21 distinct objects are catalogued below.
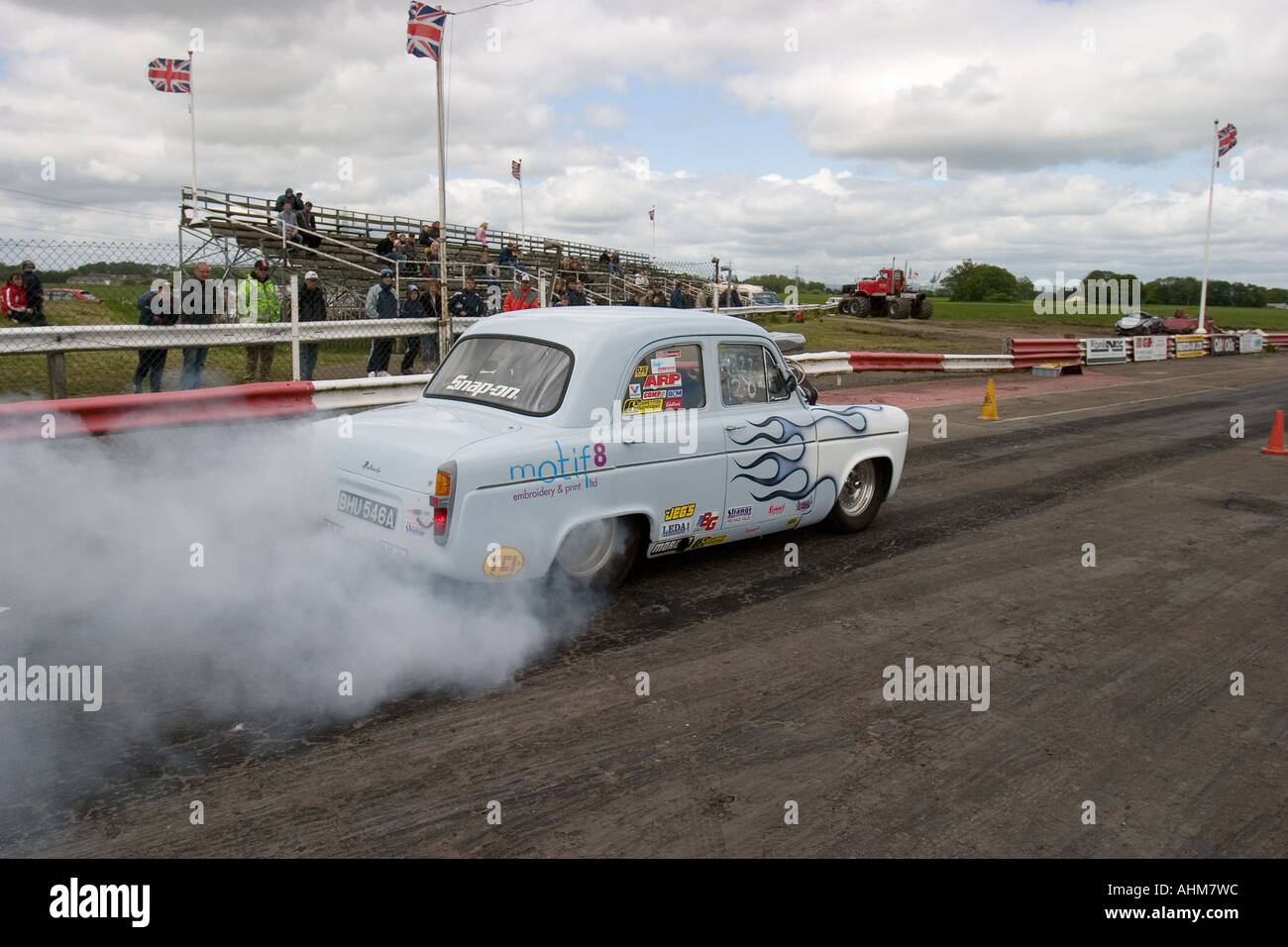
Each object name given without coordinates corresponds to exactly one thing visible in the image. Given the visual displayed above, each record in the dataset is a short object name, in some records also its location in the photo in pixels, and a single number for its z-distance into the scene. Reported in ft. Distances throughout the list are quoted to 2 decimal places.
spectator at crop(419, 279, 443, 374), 39.81
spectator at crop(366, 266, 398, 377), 42.39
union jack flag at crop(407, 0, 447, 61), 38.09
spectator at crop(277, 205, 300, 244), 70.13
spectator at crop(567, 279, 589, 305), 49.94
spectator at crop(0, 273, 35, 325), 34.30
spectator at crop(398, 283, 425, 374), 41.45
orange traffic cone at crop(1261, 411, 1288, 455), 40.04
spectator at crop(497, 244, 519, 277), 82.08
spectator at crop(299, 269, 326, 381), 40.19
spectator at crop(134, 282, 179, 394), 33.71
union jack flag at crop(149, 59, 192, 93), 63.31
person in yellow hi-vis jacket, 39.91
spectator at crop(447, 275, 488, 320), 44.14
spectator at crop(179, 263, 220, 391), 37.09
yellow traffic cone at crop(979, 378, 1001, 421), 48.98
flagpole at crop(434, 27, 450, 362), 38.34
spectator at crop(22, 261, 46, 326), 34.81
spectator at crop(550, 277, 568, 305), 56.39
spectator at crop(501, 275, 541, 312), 51.75
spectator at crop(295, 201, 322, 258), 73.41
